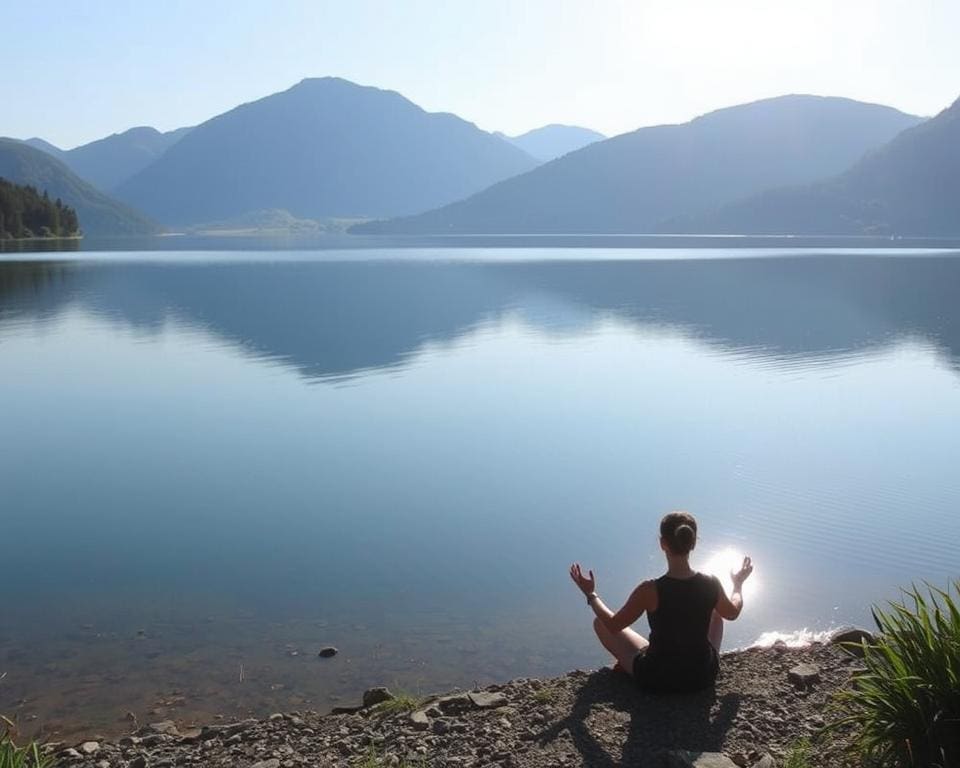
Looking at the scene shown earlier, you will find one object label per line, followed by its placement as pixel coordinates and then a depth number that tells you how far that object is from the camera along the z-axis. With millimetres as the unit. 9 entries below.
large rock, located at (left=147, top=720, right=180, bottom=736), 7889
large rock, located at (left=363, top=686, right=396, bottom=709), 8367
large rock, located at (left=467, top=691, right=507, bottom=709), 7664
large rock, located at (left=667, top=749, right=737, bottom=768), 5828
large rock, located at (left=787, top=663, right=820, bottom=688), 7672
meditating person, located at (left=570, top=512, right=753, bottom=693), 6816
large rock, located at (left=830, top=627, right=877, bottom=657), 9047
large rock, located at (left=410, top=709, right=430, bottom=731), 7238
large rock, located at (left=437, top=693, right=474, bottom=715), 7668
